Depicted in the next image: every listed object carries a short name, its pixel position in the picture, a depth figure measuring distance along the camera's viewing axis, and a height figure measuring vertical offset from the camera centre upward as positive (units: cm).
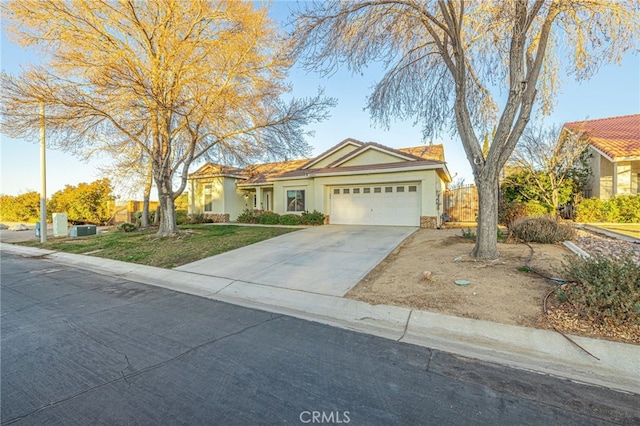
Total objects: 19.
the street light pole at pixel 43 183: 1456 +135
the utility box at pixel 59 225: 1697 -80
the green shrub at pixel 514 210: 1396 -18
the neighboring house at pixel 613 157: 1409 +230
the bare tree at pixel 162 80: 1109 +523
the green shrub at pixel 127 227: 1811 -105
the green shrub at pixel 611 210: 1331 -19
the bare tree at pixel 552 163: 1564 +233
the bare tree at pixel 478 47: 702 +430
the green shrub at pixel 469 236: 997 -96
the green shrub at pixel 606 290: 401 -119
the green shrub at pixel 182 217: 2267 -58
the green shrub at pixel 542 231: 884 -73
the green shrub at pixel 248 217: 2078 -56
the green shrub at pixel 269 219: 1929 -65
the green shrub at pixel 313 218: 1794 -57
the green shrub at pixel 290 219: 1847 -64
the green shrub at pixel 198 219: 2261 -71
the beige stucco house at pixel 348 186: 1578 +141
